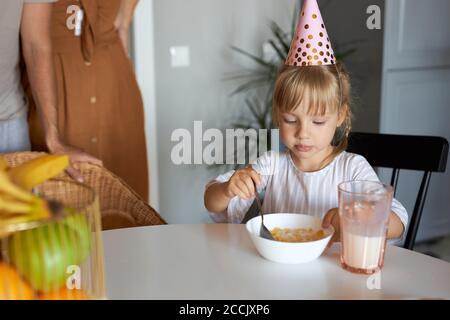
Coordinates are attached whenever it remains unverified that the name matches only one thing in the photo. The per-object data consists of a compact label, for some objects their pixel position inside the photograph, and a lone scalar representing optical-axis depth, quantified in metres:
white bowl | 0.89
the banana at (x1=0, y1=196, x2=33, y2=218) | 0.55
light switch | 2.69
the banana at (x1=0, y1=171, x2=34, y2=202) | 0.56
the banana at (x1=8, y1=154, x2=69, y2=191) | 0.59
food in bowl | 1.00
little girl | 1.24
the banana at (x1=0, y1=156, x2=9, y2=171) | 0.61
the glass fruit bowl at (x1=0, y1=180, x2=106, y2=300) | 0.56
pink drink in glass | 0.89
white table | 0.82
